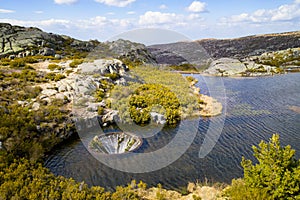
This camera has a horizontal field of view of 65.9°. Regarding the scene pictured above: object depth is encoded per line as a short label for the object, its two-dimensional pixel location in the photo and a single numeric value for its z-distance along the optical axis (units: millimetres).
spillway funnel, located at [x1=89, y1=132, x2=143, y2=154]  16719
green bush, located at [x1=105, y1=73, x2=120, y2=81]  31641
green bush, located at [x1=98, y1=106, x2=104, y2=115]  22222
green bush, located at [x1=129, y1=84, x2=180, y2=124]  22577
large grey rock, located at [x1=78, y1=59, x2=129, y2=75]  32469
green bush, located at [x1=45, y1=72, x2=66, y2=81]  28966
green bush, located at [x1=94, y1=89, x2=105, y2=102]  25125
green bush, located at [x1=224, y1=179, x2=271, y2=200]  9203
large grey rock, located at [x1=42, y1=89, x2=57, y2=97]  24241
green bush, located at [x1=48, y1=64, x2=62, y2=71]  33450
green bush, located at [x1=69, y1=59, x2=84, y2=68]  34438
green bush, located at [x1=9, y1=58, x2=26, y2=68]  31984
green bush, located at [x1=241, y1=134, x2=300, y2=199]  8875
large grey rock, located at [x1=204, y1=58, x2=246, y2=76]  60569
